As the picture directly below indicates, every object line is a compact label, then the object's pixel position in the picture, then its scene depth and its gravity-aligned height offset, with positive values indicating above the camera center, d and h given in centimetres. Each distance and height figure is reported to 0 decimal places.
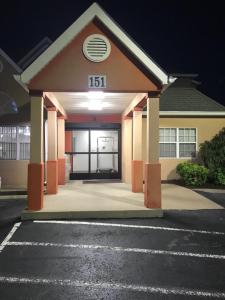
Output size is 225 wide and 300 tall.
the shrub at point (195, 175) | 975 -93
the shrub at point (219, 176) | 991 -98
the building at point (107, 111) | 593 +168
